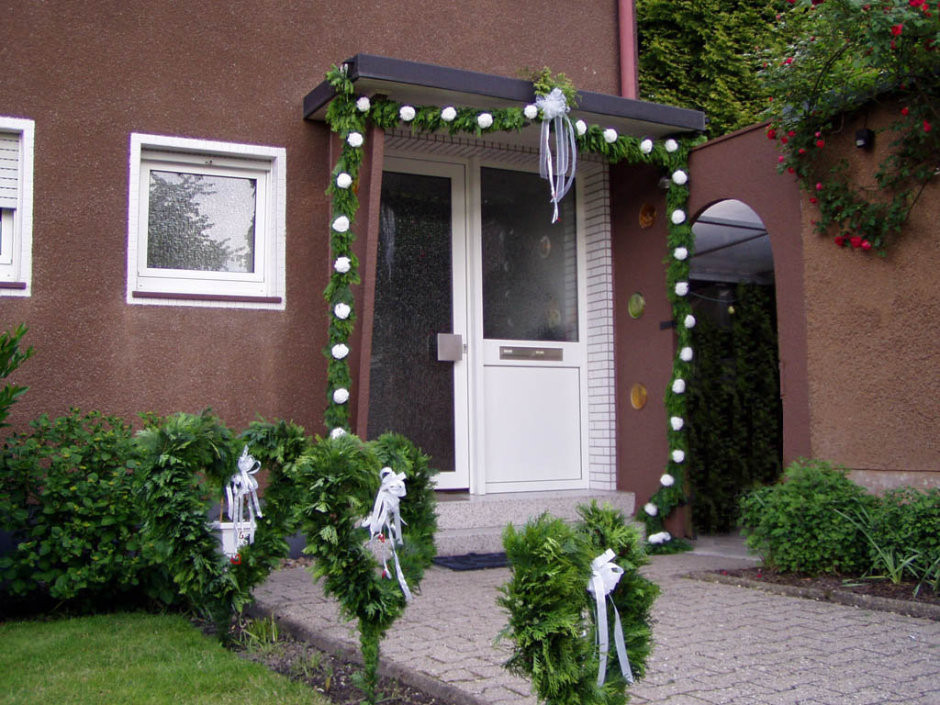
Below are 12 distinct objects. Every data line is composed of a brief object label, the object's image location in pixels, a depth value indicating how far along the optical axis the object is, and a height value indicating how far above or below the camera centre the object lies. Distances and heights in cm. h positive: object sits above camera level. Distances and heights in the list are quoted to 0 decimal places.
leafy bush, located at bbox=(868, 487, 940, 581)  470 -62
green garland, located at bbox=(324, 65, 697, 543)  559 +180
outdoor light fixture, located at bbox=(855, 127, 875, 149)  532 +159
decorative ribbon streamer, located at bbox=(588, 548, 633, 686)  226 -43
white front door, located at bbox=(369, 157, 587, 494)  659 +67
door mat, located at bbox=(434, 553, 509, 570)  569 -94
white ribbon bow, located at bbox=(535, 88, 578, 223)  593 +180
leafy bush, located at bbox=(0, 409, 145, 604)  448 -50
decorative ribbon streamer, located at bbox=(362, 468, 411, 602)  304 -32
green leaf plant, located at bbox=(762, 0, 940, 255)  471 +179
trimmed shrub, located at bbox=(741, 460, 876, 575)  504 -63
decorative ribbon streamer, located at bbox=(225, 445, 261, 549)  380 -30
